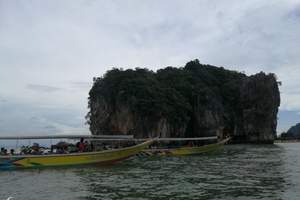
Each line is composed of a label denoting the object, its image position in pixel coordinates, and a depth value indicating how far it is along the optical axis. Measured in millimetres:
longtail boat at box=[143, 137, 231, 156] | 20917
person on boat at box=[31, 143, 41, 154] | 14950
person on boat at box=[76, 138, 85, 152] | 15108
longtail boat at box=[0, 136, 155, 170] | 14097
